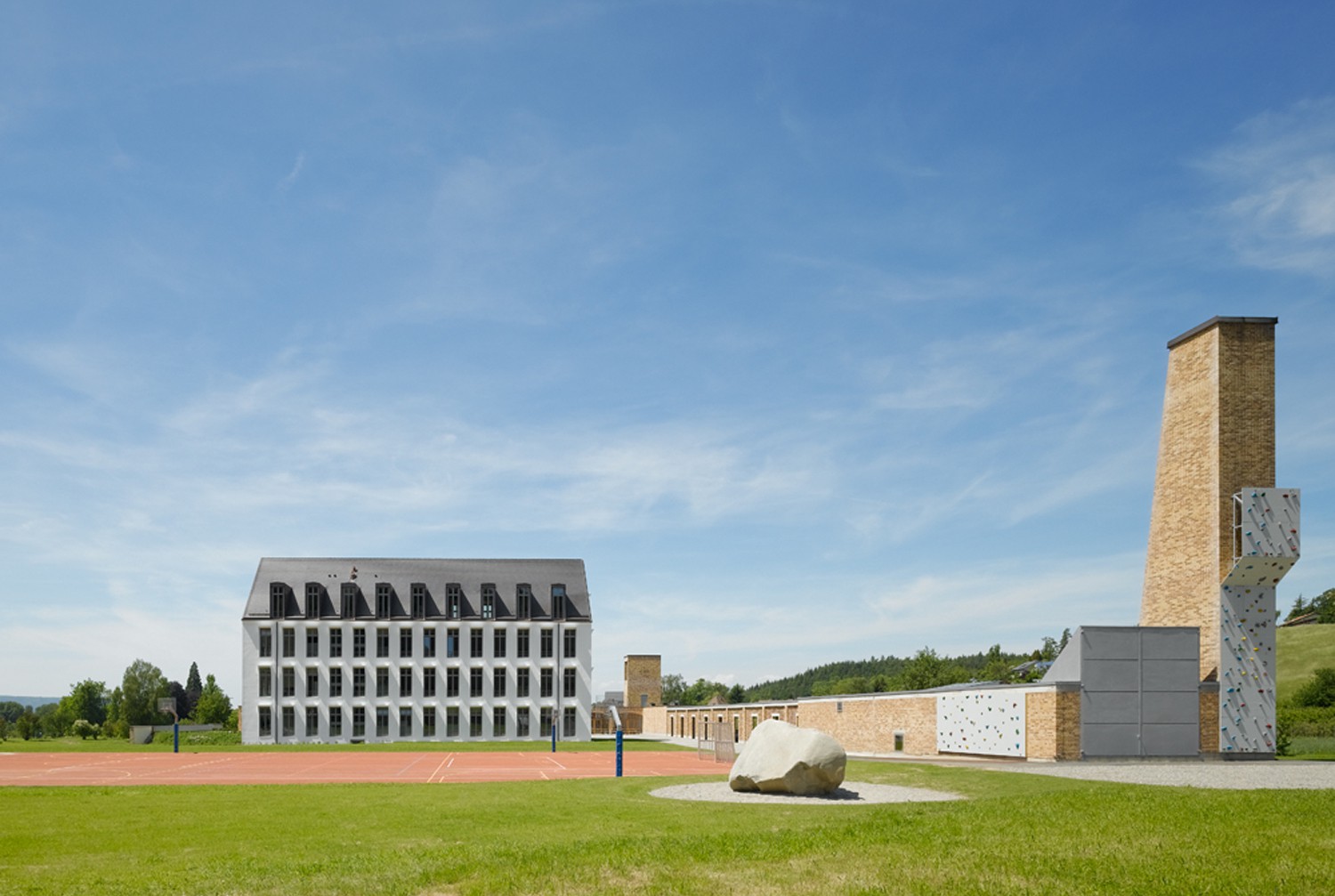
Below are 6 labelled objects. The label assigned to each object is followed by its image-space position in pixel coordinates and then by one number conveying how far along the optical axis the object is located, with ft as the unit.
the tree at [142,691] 280.51
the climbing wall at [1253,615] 130.62
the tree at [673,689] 467.60
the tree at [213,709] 349.00
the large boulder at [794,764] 76.18
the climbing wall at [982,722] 127.75
